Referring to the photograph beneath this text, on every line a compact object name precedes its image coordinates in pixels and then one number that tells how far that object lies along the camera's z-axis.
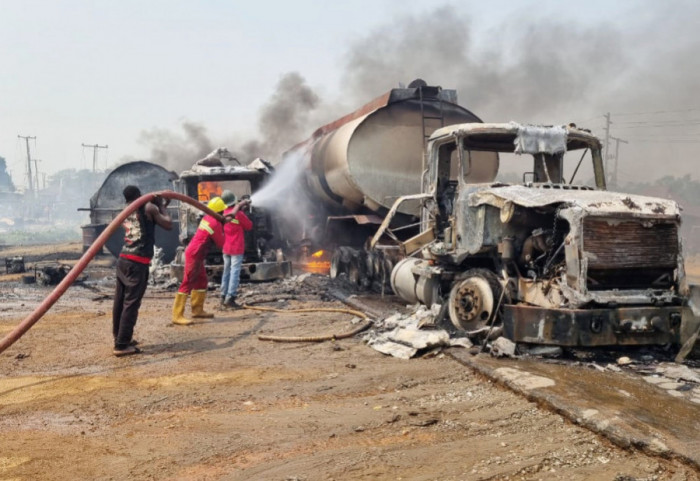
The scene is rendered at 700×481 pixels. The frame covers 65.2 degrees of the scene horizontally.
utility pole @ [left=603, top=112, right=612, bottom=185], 40.66
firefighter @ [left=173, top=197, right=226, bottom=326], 7.38
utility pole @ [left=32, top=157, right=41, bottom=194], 78.81
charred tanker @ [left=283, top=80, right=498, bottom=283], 9.60
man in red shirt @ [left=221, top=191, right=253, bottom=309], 8.48
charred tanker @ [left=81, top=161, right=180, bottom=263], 16.33
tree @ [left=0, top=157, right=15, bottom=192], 82.88
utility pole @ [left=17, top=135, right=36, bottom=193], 70.69
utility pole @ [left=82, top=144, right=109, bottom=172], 70.00
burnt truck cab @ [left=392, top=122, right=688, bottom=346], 4.98
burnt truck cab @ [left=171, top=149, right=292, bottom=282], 10.79
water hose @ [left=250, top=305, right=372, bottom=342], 6.27
